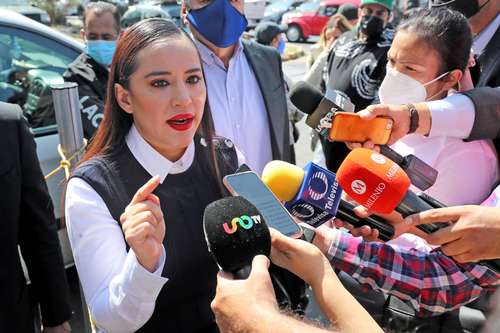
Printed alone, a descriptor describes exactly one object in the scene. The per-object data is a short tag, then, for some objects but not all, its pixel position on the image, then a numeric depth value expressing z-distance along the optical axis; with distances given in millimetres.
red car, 17484
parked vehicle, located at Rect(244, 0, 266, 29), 18688
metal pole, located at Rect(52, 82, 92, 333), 2141
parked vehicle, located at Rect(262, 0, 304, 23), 19797
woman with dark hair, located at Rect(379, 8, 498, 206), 1713
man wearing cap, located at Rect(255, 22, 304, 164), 5836
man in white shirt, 2424
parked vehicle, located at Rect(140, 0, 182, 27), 17041
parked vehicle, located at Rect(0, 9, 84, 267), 2883
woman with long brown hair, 1382
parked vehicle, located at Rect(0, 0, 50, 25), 4088
